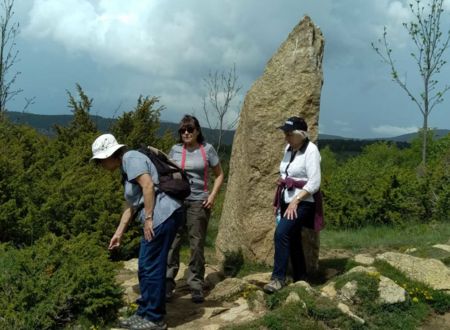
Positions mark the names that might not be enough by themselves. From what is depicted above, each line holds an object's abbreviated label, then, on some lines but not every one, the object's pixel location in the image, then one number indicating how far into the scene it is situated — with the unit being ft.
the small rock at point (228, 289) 20.30
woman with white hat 15.78
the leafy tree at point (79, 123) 39.83
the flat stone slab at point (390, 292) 19.43
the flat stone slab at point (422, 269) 22.00
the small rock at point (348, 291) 19.39
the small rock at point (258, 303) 19.03
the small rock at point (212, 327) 17.54
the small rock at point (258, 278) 21.73
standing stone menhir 23.81
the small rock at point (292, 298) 18.19
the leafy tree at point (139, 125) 37.70
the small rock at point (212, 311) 18.72
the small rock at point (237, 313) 18.45
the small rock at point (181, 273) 23.36
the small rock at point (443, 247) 28.05
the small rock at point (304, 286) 19.06
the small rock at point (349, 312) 18.19
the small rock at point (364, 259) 24.83
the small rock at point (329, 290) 19.52
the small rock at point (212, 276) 22.21
